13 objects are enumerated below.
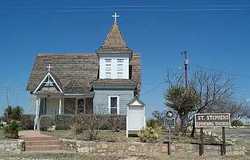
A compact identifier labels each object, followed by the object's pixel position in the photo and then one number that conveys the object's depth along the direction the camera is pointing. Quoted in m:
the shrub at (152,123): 23.99
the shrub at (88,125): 23.87
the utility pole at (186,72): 34.53
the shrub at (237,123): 64.39
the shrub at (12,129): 22.98
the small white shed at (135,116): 26.01
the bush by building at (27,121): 35.54
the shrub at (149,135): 22.62
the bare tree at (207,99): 28.86
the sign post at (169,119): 23.73
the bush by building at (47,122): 32.75
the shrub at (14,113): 35.49
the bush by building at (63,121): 32.34
